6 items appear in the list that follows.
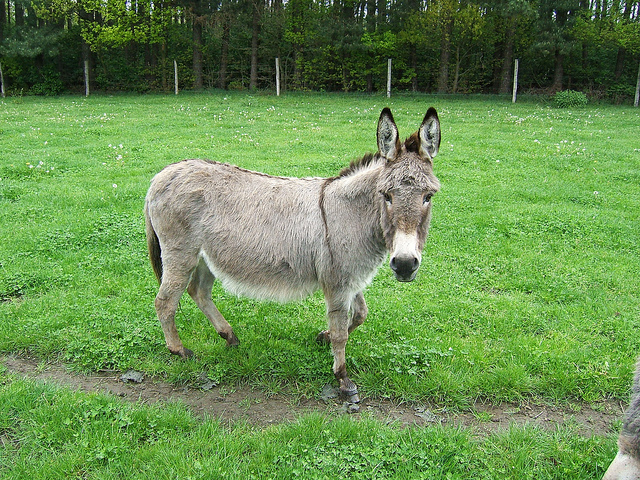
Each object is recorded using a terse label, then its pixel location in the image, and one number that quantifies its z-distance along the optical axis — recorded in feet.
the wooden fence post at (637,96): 68.03
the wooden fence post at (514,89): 70.44
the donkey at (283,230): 11.97
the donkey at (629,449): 8.27
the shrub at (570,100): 64.90
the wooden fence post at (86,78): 80.64
